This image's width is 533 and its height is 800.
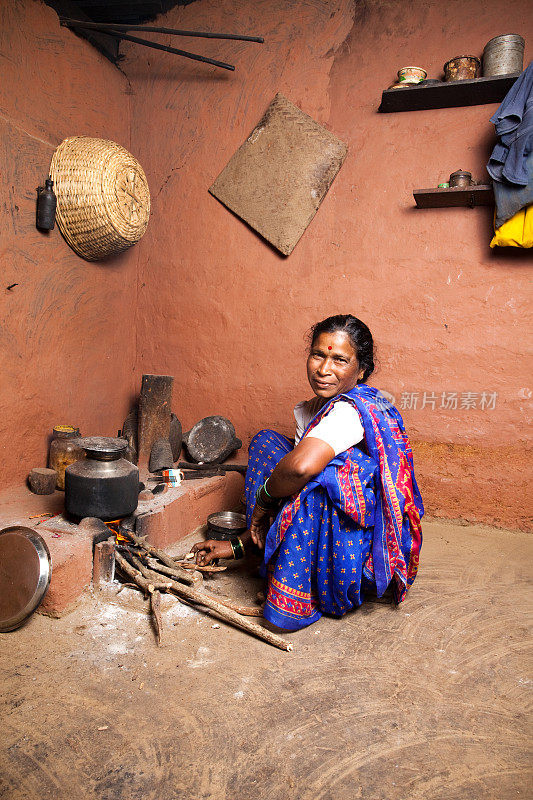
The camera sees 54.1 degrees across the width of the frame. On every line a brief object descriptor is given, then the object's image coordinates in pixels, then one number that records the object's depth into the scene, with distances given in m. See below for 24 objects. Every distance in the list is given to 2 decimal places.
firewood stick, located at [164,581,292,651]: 1.94
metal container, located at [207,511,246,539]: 2.60
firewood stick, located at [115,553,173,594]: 2.15
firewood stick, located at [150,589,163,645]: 1.95
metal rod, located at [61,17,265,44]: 3.12
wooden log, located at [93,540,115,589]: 2.22
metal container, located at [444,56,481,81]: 2.97
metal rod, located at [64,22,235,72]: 3.32
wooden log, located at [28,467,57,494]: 2.80
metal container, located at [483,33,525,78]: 2.88
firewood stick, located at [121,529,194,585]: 2.34
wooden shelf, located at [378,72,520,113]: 2.92
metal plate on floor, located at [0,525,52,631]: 1.91
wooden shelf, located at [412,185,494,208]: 2.99
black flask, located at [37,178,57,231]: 2.94
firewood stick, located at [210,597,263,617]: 2.12
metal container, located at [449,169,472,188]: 3.01
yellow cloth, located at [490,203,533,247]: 2.86
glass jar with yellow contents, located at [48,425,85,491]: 2.96
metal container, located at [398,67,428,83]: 3.08
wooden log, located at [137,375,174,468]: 3.39
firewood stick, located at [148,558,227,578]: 2.31
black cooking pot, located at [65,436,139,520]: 2.30
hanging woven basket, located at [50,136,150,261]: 3.03
